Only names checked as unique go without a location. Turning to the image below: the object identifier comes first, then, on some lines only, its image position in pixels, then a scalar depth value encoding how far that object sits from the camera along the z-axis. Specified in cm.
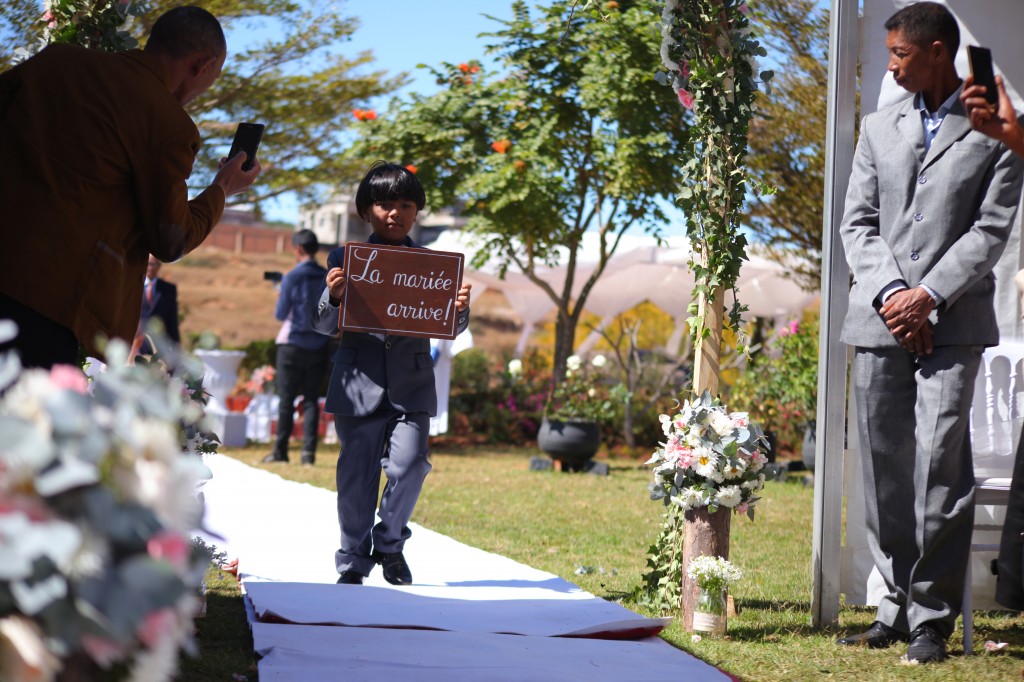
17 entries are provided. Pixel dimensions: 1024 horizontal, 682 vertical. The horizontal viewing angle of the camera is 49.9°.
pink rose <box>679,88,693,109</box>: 493
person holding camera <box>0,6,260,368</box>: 288
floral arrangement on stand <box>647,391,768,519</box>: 448
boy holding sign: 503
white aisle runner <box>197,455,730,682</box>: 366
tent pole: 462
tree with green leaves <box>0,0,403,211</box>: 1756
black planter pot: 1163
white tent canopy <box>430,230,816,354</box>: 1731
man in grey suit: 405
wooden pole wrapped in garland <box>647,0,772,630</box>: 477
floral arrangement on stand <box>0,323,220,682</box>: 123
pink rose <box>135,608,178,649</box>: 126
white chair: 503
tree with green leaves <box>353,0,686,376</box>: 1406
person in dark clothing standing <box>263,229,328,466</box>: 1064
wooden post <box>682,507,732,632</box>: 454
